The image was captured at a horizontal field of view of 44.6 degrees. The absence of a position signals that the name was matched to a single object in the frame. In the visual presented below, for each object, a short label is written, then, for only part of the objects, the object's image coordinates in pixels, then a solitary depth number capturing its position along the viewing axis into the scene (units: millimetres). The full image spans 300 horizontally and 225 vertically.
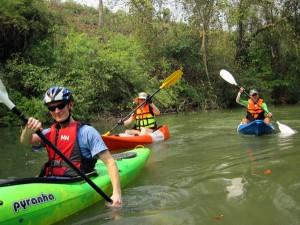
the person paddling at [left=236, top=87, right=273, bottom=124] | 7805
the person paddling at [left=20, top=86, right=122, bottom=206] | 2766
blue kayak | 7152
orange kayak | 6059
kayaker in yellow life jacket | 7238
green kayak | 2414
